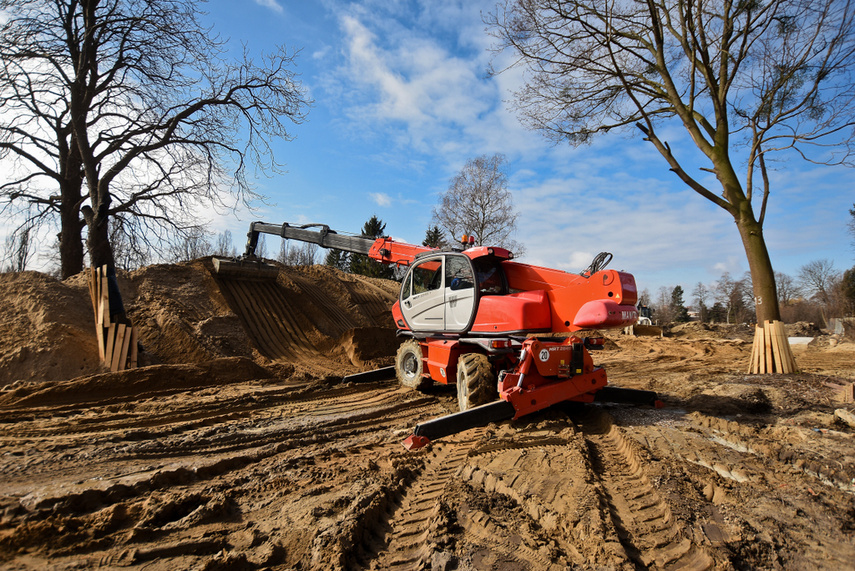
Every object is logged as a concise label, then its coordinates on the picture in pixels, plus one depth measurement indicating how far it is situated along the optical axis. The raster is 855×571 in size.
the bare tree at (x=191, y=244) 12.12
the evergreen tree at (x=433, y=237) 34.84
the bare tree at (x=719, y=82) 8.83
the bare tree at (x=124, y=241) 11.41
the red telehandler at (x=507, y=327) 5.31
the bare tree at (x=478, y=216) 27.30
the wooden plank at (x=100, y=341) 8.84
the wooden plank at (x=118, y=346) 8.70
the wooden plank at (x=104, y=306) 9.01
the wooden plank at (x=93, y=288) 9.37
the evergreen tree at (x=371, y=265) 33.31
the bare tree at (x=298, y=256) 53.01
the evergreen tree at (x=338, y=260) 43.28
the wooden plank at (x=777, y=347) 8.34
